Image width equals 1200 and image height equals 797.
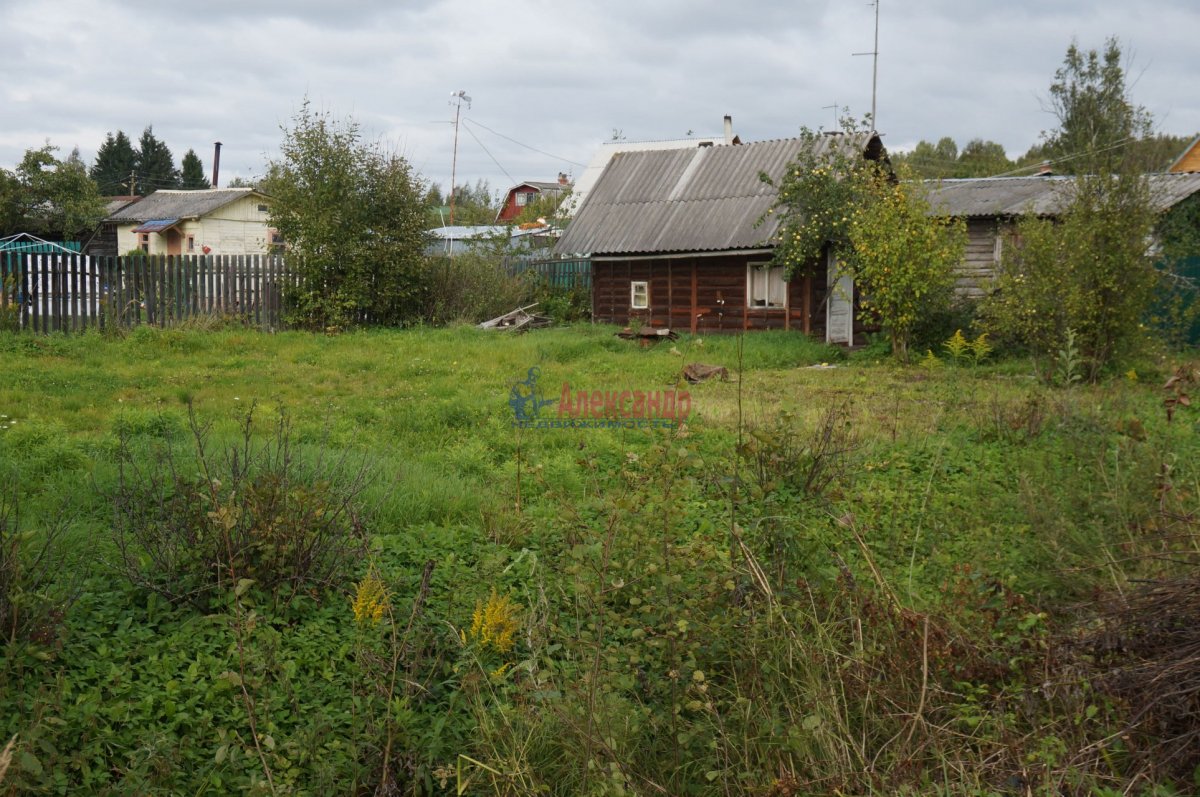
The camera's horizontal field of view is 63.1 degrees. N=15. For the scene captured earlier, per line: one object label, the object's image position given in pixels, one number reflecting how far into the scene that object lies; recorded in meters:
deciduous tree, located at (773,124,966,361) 15.21
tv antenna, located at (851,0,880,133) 28.40
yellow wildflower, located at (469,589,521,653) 3.88
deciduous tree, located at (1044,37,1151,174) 35.41
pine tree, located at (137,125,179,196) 64.88
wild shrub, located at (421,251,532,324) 19.22
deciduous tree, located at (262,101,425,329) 17.64
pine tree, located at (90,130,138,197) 63.56
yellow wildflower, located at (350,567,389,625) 3.96
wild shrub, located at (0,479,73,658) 3.78
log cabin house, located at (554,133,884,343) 19.22
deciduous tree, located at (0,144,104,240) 38.44
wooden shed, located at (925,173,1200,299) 18.65
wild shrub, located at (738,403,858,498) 5.30
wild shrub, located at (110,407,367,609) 4.50
